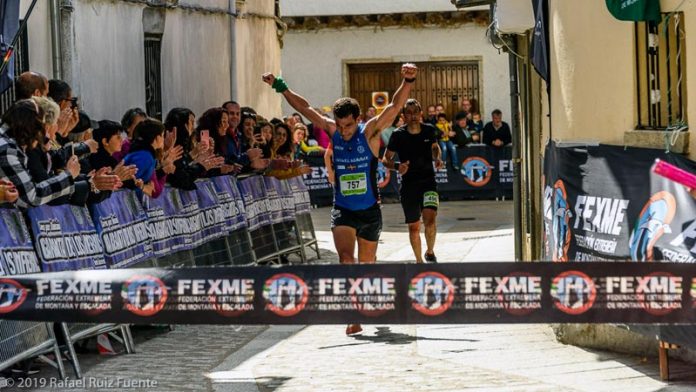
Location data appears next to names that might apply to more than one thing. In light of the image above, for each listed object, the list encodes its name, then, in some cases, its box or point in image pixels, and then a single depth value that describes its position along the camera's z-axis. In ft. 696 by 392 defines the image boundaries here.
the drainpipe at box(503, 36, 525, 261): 50.80
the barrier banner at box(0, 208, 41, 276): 31.01
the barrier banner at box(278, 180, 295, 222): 61.21
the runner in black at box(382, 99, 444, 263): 53.31
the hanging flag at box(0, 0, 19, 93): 44.16
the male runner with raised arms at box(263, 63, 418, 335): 41.54
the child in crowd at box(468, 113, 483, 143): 112.06
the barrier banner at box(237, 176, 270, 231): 55.26
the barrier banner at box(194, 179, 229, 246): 47.29
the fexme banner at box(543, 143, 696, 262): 29.09
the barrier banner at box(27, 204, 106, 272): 32.85
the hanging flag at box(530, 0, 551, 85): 39.81
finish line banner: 24.34
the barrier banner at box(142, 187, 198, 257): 41.50
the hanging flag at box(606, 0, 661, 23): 31.83
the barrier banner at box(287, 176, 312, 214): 64.03
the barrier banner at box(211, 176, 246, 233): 50.96
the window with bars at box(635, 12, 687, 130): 32.45
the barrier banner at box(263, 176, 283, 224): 58.90
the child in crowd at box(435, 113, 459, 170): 104.42
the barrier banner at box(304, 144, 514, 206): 104.78
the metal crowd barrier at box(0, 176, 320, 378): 31.78
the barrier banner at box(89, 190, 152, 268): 36.88
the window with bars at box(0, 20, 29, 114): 48.97
